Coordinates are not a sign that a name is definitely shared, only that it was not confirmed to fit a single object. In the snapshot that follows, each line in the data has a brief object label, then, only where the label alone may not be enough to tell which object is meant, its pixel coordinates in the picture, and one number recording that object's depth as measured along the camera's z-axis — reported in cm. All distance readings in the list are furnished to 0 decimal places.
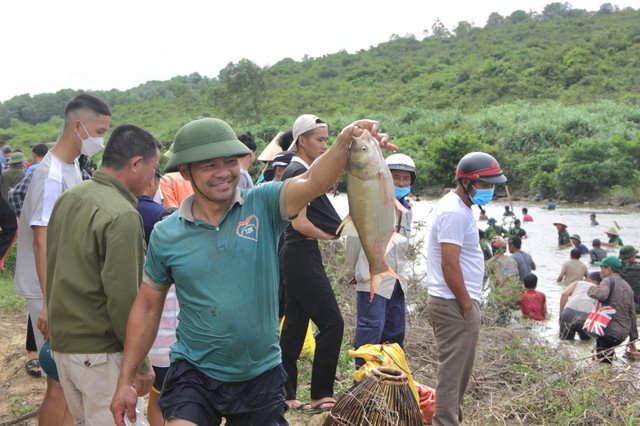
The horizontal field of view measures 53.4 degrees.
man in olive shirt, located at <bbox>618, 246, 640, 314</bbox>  1059
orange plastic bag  497
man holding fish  266
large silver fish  257
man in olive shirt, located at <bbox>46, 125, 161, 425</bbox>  295
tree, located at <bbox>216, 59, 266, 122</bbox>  5353
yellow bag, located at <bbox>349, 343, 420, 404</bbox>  438
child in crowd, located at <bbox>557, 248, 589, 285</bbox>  1324
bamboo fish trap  381
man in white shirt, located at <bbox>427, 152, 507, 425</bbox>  432
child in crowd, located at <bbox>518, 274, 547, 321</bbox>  1028
